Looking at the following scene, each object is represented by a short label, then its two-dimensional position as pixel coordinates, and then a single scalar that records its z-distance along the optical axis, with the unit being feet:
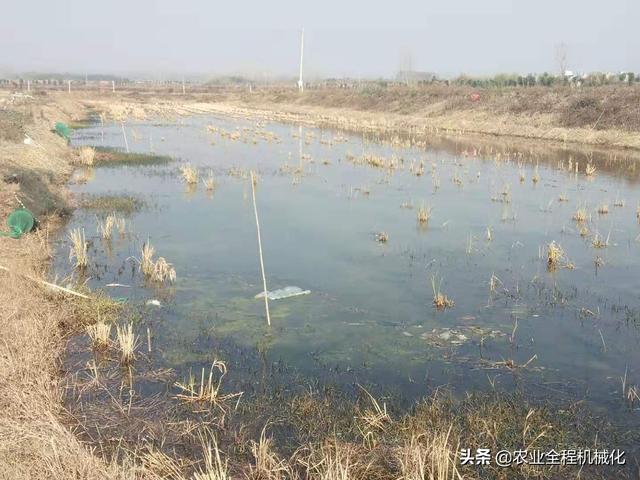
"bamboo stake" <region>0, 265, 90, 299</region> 28.81
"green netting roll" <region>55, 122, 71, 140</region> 95.63
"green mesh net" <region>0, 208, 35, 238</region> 38.55
